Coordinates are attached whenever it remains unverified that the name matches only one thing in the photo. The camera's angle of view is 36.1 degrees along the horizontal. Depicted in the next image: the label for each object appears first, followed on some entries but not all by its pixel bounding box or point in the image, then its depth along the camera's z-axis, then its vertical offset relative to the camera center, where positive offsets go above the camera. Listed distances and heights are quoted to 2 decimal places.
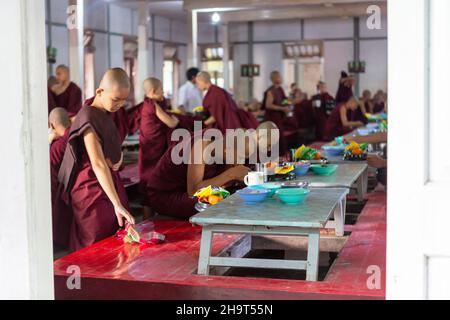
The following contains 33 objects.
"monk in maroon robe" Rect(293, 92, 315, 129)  12.56 -0.24
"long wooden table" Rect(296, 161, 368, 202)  3.89 -0.46
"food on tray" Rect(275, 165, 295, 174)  4.12 -0.41
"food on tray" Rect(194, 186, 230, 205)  3.62 -0.49
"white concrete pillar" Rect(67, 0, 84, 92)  9.21 +0.64
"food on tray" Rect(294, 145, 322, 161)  5.01 -0.39
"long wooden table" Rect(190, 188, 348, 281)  2.80 -0.49
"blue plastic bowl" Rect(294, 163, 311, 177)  4.27 -0.43
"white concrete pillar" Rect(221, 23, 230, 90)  14.55 +1.04
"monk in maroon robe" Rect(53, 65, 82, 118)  7.88 +0.10
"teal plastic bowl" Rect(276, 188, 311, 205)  3.14 -0.43
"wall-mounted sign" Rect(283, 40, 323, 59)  15.51 +1.16
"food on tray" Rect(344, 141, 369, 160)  5.21 -0.40
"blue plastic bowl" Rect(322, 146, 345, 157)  5.65 -0.41
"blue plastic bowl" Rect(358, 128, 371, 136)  7.79 -0.36
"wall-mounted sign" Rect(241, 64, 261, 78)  15.49 +0.69
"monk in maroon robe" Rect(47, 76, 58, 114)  7.41 +0.14
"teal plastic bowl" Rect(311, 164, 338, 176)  4.29 -0.43
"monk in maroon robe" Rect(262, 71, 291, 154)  11.44 -0.08
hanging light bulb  13.18 +1.62
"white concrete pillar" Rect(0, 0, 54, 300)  2.16 -0.16
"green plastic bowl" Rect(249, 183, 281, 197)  3.38 -0.43
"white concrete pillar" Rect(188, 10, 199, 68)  12.34 +1.14
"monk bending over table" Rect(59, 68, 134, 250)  3.85 -0.33
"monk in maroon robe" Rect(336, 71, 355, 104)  10.80 +0.18
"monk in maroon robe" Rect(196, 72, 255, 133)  7.99 -0.07
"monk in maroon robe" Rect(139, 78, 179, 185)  6.09 -0.26
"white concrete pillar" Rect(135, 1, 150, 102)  11.66 +1.10
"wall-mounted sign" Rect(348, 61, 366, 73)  14.84 +0.72
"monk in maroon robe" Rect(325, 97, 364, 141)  10.25 -0.31
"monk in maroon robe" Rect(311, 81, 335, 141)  11.88 -0.13
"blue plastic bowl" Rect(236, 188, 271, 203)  3.19 -0.44
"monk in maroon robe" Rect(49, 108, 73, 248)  4.11 -0.61
